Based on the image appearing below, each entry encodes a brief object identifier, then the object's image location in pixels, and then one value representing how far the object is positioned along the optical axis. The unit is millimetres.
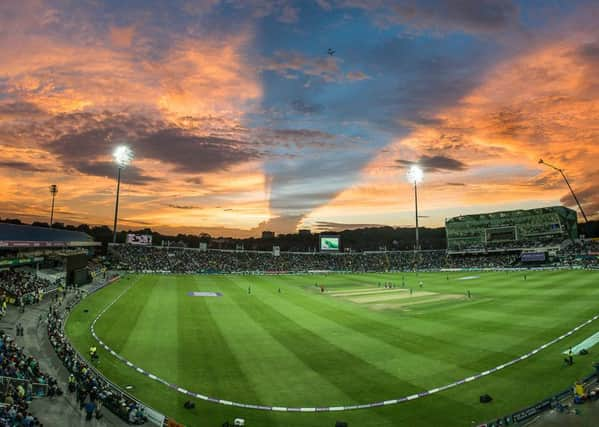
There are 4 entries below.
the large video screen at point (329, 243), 127125
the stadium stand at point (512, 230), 113500
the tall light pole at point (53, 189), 100750
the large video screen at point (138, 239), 117375
